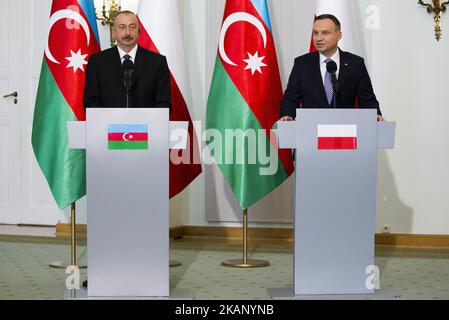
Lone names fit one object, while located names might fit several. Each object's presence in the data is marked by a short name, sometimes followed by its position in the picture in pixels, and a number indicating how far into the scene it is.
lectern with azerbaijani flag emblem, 9.05
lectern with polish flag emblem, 9.12
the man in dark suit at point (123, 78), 10.19
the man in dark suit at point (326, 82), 9.96
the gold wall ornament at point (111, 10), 14.59
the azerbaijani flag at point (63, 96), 11.66
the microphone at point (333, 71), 8.67
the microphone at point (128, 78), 8.83
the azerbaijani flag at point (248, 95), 12.26
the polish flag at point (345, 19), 12.75
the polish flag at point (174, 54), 12.86
